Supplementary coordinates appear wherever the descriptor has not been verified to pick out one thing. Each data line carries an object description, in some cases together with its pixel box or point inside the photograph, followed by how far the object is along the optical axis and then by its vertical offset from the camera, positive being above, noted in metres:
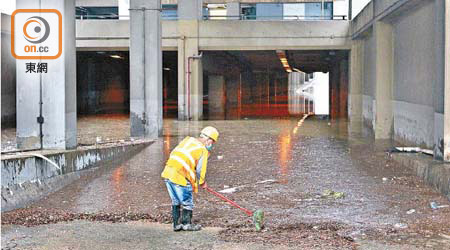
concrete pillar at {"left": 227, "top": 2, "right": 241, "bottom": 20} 40.31 +5.40
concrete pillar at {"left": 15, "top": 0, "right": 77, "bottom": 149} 13.22 -0.10
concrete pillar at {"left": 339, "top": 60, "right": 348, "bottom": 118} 37.41 +0.40
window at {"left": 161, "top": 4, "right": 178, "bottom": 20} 40.91 +5.34
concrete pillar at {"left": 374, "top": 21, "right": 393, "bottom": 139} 22.12 +0.56
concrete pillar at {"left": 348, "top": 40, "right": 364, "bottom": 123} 30.17 +0.67
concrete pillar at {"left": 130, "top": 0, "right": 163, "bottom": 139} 21.81 +0.93
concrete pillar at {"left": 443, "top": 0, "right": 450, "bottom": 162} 12.91 +0.06
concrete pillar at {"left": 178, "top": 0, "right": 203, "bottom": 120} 31.44 +1.76
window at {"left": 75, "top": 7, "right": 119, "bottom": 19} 44.46 +5.86
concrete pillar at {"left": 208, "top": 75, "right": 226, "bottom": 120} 43.57 +0.24
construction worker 7.91 -0.86
